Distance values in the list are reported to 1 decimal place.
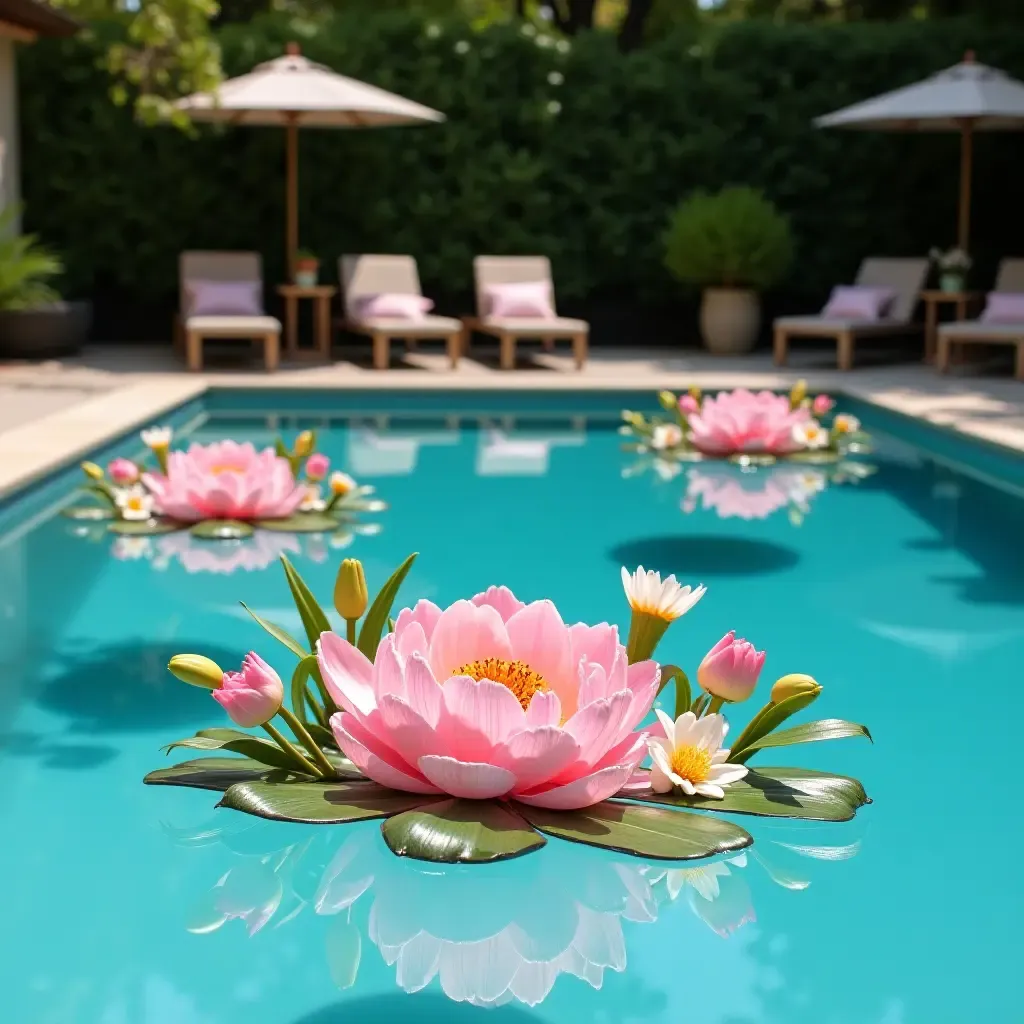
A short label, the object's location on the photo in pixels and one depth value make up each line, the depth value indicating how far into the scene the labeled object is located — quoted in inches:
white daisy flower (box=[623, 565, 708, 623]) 118.8
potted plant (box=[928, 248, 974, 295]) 541.0
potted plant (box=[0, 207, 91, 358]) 502.6
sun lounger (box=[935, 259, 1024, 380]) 478.6
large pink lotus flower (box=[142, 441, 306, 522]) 247.9
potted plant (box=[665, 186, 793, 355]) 558.9
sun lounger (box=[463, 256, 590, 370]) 512.1
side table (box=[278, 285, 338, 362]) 522.9
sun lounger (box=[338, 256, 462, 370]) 504.7
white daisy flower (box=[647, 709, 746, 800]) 117.9
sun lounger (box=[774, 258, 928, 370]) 522.0
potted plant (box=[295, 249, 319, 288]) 525.7
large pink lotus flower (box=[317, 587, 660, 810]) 107.8
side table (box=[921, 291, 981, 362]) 535.8
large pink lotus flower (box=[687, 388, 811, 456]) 324.5
